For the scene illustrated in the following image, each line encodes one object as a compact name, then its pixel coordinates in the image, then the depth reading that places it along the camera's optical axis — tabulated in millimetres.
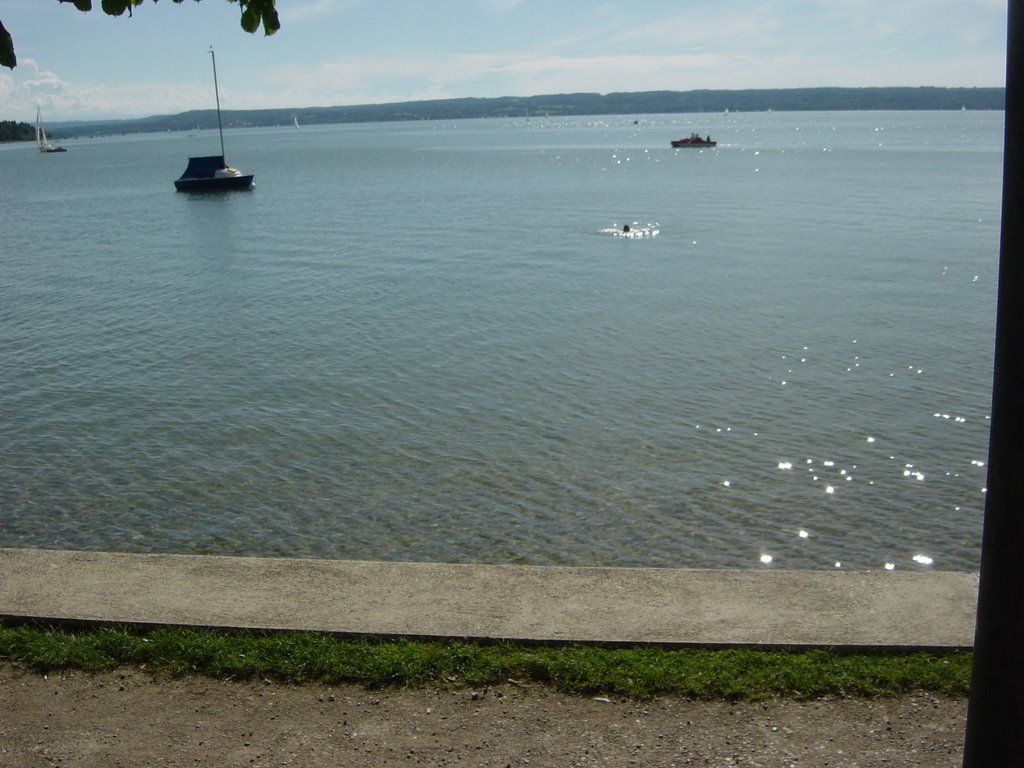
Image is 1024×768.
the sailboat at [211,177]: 59938
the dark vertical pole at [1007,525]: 2666
